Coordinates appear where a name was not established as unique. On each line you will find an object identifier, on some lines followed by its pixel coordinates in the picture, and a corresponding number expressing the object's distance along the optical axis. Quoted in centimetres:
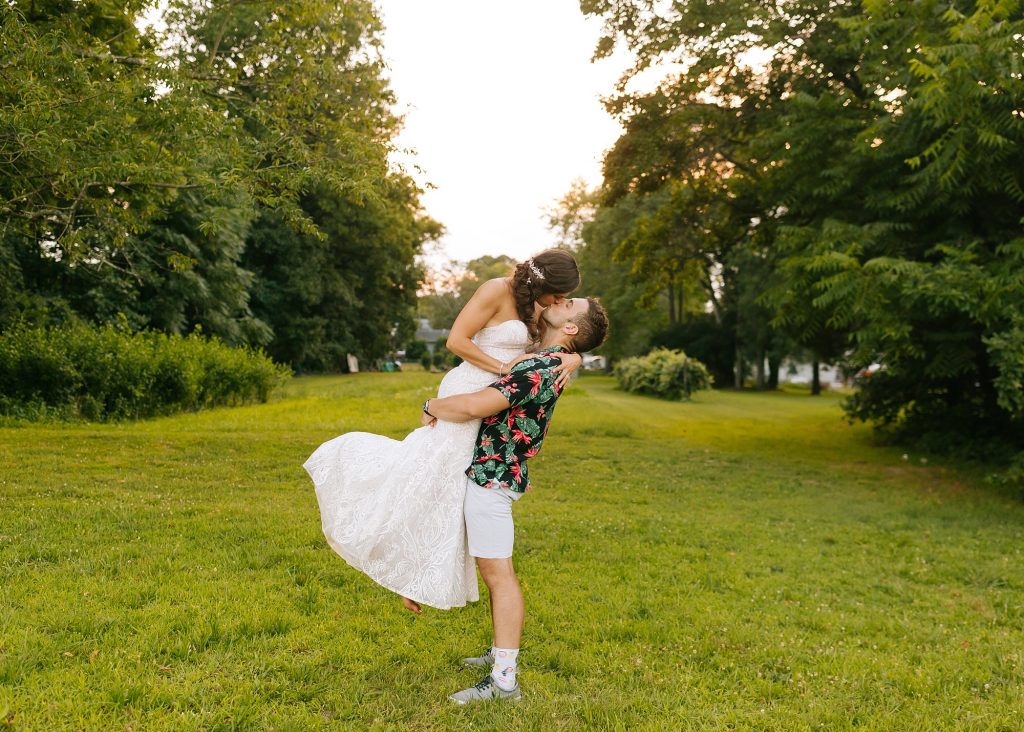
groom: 391
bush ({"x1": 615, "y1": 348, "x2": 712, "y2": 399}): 3419
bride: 392
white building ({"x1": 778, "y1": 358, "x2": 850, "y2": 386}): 7068
